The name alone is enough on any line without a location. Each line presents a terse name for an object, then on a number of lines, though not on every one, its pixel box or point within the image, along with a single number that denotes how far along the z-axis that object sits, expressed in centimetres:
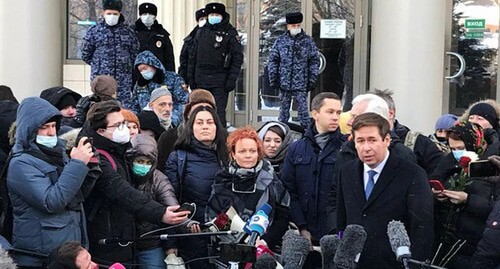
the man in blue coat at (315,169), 690
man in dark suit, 525
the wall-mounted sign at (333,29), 1303
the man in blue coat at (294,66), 1138
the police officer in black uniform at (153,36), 1153
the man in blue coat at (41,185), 546
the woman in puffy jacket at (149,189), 636
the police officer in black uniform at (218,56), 1128
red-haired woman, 630
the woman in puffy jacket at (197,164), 660
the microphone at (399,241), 432
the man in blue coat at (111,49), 1062
